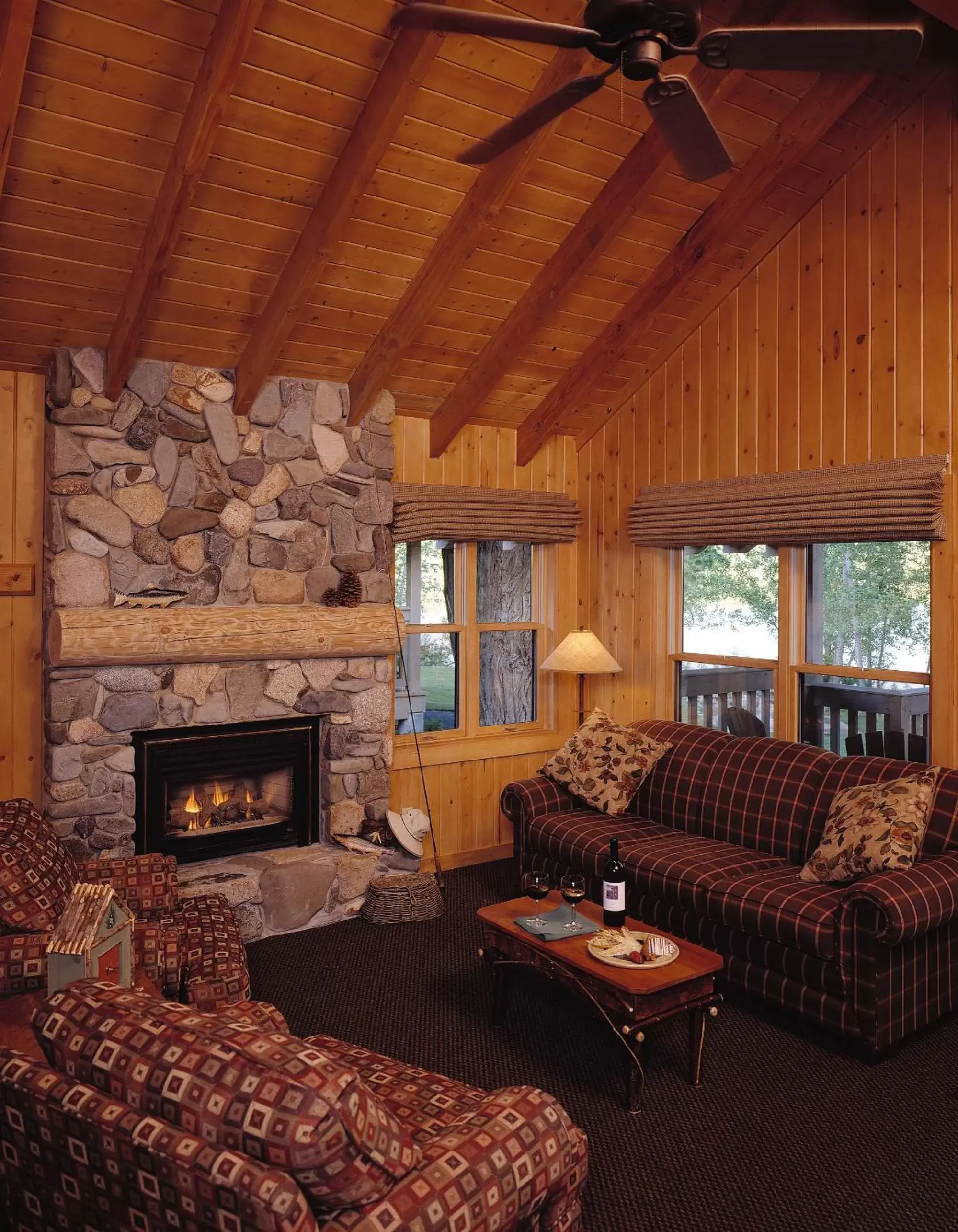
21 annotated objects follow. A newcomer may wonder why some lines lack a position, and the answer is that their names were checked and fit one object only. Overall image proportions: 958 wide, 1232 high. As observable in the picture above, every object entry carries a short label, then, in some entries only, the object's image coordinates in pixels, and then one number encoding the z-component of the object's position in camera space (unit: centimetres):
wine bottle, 333
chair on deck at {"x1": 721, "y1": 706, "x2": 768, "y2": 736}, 513
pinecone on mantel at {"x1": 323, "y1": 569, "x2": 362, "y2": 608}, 489
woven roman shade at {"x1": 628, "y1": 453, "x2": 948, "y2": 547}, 411
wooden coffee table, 295
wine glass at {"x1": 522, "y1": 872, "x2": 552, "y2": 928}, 343
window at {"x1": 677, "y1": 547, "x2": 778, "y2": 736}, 507
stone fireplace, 421
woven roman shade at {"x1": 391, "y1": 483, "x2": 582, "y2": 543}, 521
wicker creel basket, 466
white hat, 499
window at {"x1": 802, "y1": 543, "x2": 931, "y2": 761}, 430
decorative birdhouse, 196
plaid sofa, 329
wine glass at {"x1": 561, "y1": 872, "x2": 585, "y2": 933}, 336
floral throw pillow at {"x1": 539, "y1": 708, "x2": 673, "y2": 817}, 490
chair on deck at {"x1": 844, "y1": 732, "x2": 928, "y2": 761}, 430
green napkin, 334
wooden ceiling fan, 210
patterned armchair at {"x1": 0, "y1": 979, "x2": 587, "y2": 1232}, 150
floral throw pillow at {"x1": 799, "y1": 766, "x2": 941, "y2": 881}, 352
